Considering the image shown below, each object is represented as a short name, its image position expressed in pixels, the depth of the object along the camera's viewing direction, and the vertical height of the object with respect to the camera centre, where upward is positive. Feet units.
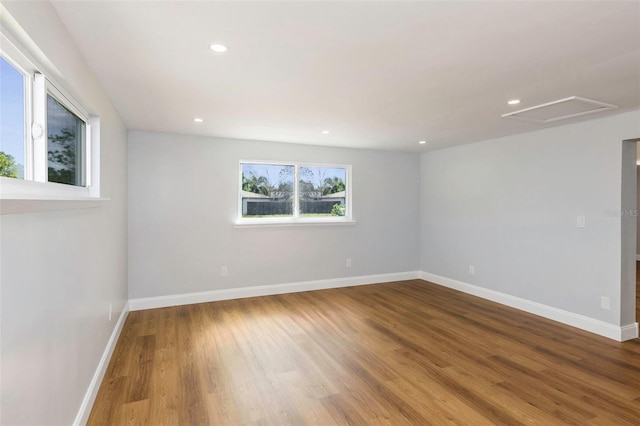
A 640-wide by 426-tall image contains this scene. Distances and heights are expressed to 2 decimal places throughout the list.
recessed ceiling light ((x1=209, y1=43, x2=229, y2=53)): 6.18 +3.10
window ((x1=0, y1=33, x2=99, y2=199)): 4.15 +1.25
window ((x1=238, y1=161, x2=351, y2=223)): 15.90 +0.95
